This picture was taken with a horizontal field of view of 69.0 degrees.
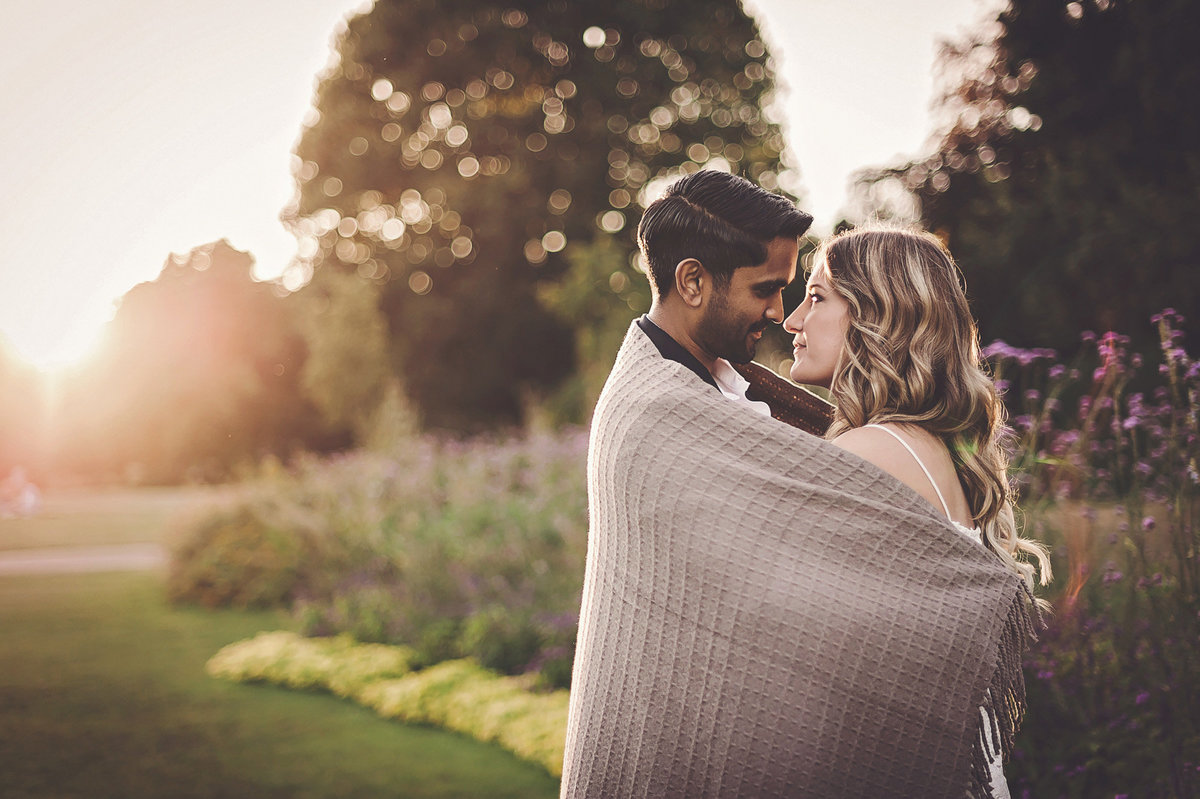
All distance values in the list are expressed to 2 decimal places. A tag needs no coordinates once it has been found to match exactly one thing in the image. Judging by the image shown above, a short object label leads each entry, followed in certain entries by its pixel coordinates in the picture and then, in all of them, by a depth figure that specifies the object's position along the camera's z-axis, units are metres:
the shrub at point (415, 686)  5.36
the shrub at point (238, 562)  9.83
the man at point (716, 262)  2.23
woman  2.11
